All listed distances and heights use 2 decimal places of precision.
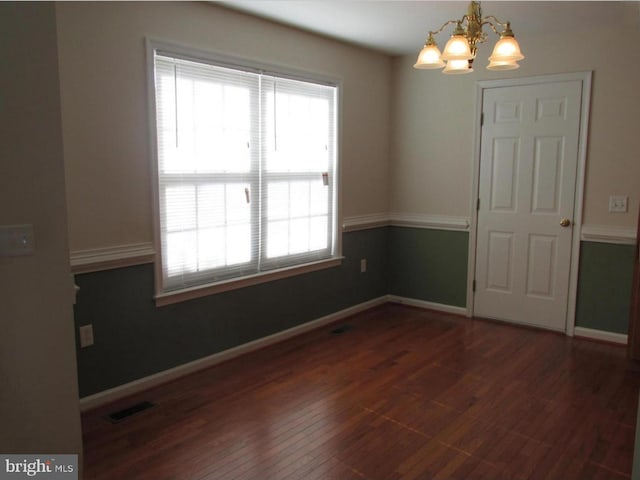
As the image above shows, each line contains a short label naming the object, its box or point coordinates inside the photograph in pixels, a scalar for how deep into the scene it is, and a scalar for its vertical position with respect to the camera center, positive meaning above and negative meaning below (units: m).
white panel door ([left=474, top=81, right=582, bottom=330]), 4.17 -0.15
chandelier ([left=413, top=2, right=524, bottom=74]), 2.49 +0.66
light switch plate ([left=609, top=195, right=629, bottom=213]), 3.92 -0.15
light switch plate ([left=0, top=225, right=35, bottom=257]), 1.82 -0.22
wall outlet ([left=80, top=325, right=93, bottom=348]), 2.87 -0.87
